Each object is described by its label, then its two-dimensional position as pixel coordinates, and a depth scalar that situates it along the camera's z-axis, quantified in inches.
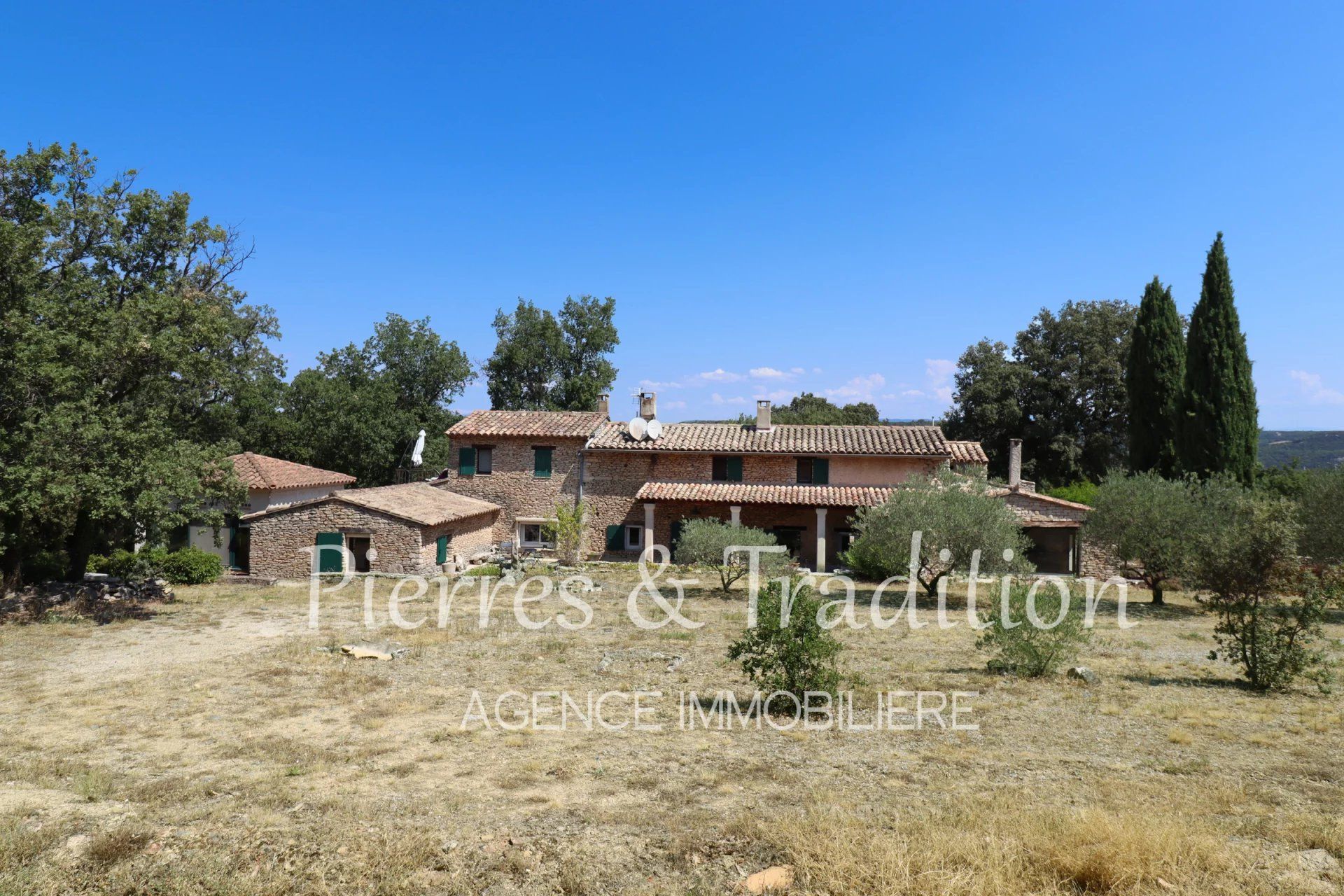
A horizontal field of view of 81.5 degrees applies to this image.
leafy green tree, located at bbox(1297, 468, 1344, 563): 785.6
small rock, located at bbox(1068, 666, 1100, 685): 481.7
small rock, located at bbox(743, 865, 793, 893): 228.4
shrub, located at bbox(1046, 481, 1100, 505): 1226.6
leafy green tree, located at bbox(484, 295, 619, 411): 1774.1
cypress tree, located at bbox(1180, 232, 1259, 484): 1079.6
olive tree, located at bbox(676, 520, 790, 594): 866.8
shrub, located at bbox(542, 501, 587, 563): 1087.0
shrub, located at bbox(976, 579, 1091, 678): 487.2
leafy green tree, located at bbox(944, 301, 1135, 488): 1530.5
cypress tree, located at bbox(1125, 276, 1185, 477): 1214.9
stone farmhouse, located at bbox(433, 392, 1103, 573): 1121.4
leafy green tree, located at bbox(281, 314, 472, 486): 1466.5
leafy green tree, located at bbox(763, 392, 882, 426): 2242.9
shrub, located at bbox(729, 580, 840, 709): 413.4
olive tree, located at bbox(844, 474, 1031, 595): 790.5
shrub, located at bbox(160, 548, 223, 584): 936.9
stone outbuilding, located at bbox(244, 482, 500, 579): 959.0
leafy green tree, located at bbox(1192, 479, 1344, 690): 458.6
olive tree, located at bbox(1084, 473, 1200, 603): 805.9
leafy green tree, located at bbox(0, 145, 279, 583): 632.4
